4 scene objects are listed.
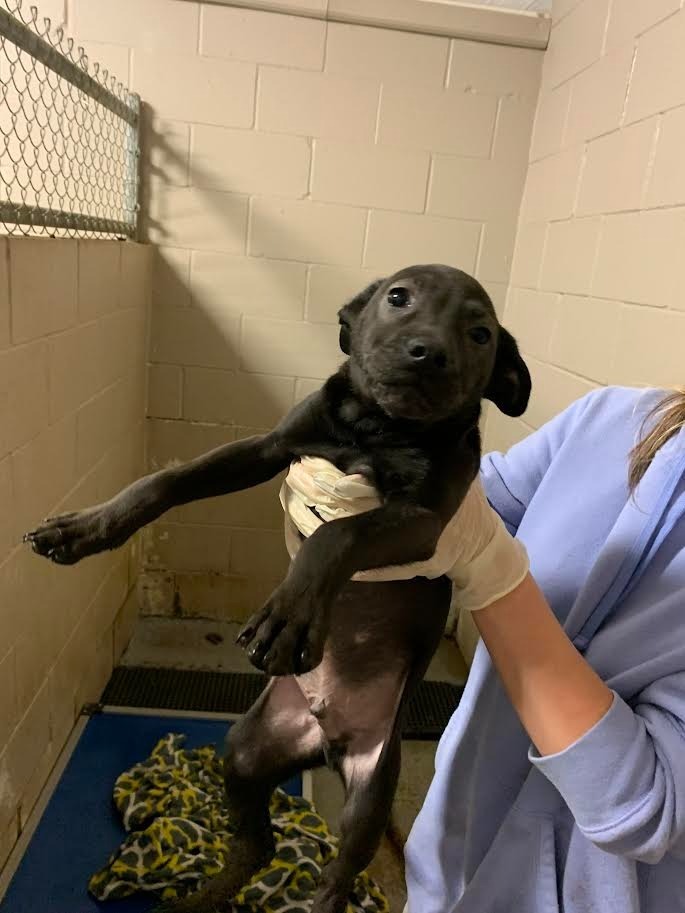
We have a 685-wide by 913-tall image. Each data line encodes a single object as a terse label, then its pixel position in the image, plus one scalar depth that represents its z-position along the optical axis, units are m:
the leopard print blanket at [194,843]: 1.84
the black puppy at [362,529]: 1.10
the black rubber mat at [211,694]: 2.65
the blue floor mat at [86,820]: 1.83
